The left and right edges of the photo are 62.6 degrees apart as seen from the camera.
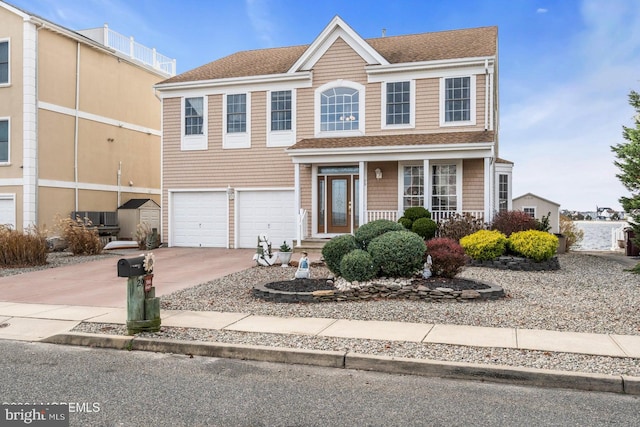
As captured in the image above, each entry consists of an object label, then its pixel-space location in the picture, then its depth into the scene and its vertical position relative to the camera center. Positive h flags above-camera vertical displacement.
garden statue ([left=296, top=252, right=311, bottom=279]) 10.89 -1.29
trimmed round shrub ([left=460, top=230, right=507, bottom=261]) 13.68 -0.94
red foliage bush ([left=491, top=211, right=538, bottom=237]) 15.09 -0.38
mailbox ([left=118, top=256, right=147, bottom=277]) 7.04 -0.80
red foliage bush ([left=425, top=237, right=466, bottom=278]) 10.15 -0.93
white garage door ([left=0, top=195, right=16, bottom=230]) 19.94 -0.14
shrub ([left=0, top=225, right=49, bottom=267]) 15.05 -1.22
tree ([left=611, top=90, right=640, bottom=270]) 13.92 +1.23
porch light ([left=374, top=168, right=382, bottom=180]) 18.14 +1.24
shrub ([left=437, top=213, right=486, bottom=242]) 15.89 -0.50
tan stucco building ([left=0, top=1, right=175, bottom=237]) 19.64 +3.60
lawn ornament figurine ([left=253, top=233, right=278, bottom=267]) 14.22 -1.24
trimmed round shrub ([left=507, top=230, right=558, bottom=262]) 13.29 -0.89
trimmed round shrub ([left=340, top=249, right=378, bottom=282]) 9.68 -1.09
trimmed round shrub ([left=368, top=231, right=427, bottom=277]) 9.71 -0.84
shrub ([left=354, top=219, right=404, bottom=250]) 10.69 -0.43
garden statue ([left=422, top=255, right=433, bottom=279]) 10.20 -1.15
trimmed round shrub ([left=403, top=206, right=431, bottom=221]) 16.52 -0.12
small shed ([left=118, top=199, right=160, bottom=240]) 22.69 -0.36
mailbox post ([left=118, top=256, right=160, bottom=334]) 7.11 -1.28
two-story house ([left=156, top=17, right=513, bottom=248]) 17.45 +2.53
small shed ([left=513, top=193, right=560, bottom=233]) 22.30 +0.13
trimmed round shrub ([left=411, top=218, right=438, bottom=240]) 15.76 -0.54
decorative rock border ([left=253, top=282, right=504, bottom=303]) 9.16 -1.51
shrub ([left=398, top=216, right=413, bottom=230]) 16.34 -0.40
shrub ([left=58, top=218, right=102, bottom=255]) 17.77 -1.07
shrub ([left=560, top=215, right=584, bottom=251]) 21.97 -0.90
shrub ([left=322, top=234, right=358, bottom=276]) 10.29 -0.83
